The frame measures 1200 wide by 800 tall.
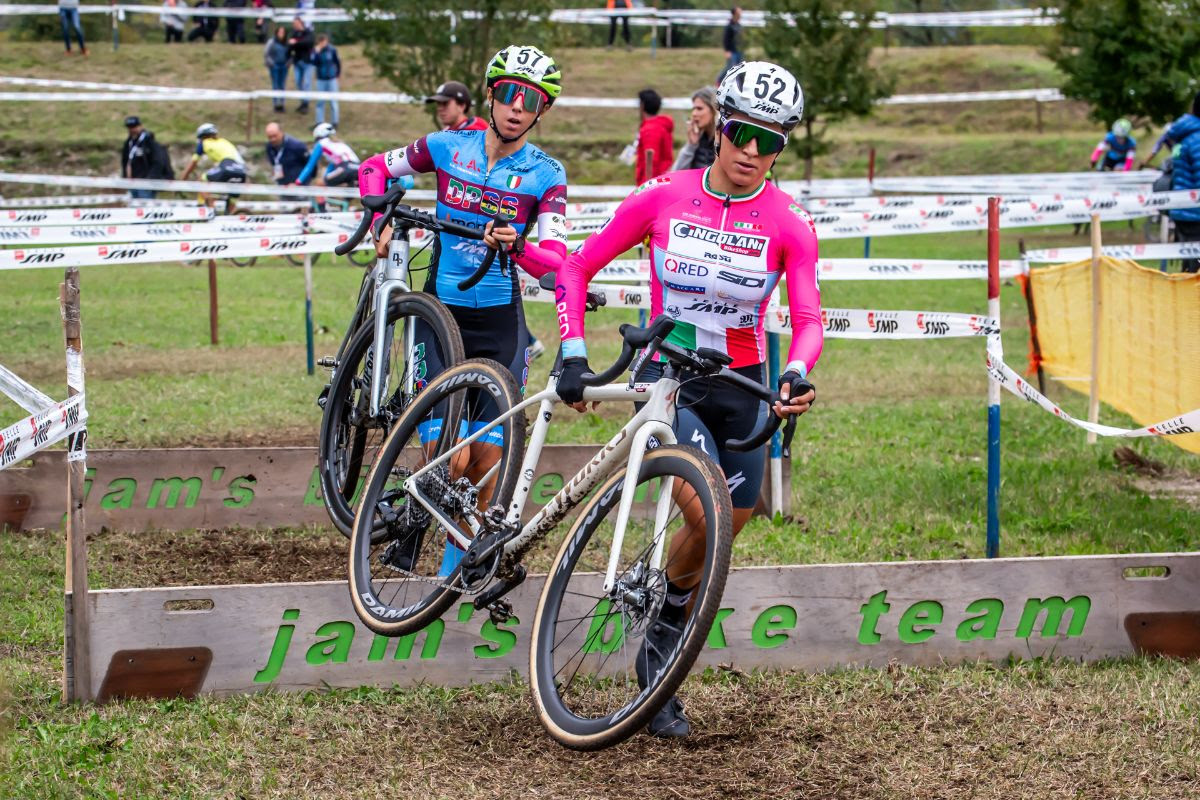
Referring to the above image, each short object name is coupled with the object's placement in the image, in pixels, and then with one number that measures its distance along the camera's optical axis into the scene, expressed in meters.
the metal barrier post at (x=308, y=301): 13.07
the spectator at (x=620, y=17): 42.91
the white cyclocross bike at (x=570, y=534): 4.63
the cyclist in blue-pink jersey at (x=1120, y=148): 26.78
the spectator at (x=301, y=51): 32.66
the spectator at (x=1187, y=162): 15.34
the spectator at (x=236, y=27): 42.75
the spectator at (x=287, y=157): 24.97
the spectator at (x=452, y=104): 10.22
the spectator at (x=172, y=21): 39.03
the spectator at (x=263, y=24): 39.19
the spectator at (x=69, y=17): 38.34
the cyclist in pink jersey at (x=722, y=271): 5.05
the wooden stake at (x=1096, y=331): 10.47
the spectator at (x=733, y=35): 37.53
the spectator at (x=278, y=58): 33.81
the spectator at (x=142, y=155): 25.25
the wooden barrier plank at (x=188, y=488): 8.16
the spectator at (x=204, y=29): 42.12
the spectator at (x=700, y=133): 12.54
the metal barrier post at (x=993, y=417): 7.21
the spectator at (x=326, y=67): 32.91
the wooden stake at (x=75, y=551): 5.36
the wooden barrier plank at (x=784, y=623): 5.56
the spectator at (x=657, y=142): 17.72
